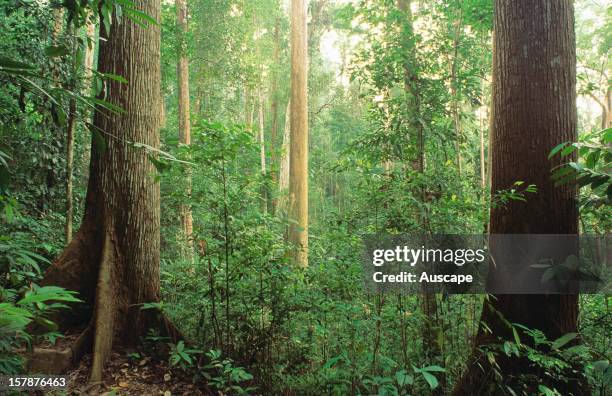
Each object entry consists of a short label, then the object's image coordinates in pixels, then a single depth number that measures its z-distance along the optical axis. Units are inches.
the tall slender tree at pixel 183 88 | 521.3
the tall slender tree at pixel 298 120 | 419.2
